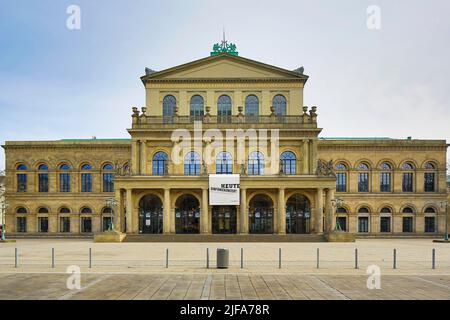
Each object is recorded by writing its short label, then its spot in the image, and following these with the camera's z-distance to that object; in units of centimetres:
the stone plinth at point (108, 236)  3781
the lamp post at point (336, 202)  3909
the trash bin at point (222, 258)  1833
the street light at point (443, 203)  4388
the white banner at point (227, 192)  4106
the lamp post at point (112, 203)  3871
